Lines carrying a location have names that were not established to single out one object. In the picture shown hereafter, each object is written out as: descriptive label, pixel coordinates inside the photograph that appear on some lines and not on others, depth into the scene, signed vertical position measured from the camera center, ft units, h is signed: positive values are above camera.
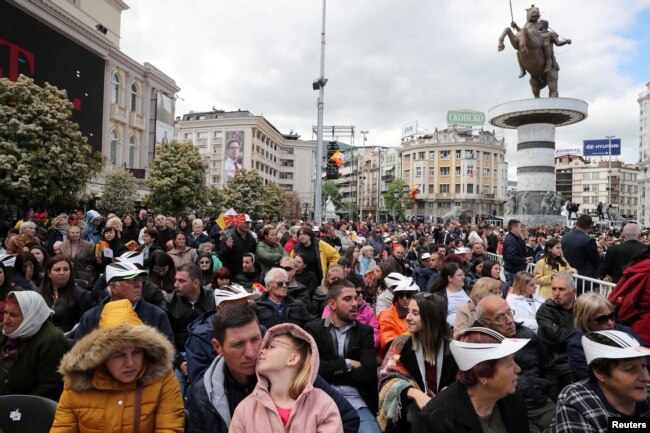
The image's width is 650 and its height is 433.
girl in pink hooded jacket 7.68 -3.10
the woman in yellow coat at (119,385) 8.69 -3.38
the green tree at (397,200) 275.18 +15.08
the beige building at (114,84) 104.73 +40.81
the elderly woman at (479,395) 7.77 -3.07
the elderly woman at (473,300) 15.88 -2.78
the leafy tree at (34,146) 61.77 +10.05
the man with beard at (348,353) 12.31 -3.80
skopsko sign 317.63 +77.31
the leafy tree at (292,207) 250.45 +8.84
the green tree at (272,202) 180.73 +8.46
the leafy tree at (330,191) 284.82 +20.27
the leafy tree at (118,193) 103.35 +5.64
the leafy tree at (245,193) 164.35 +10.16
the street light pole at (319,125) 62.49 +13.62
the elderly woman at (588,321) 11.76 -2.58
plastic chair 9.68 -4.37
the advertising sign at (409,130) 339.36 +72.79
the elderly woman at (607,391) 8.21 -3.08
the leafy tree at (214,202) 150.11 +6.25
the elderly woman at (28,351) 10.99 -3.43
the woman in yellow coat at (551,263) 24.54 -1.99
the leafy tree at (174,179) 108.99 +9.65
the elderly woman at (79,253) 26.48 -2.23
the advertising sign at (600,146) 193.98 +38.21
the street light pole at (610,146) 189.34 +35.36
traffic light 75.05 +10.21
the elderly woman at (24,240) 23.68 -1.46
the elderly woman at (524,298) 17.57 -2.89
